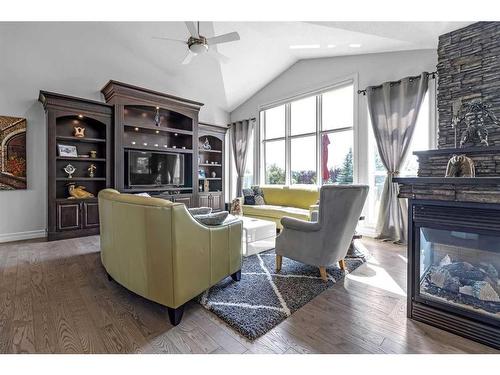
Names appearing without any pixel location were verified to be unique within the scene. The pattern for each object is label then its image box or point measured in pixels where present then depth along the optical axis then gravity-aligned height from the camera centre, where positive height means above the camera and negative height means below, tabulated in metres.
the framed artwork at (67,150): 4.29 +0.60
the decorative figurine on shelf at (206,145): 6.52 +1.04
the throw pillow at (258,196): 5.22 -0.24
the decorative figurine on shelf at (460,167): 1.99 +0.14
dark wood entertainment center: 4.11 +0.85
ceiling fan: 3.32 +1.95
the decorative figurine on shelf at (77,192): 4.37 -0.13
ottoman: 3.19 -0.70
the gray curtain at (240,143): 6.61 +1.12
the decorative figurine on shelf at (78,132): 4.49 +0.96
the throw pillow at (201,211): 2.68 -0.29
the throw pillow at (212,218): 2.05 -0.28
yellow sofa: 4.46 -0.38
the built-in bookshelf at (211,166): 6.31 +0.51
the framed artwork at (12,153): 4.00 +0.52
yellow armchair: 1.69 -0.49
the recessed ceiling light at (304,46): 4.37 +2.49
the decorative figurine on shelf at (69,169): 4.42 +0.27
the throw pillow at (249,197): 5.23 -0.26
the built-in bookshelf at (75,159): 4.05 +0.45
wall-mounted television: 4.86 +0.34
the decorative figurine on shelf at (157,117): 5.28 +1.44
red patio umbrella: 5.14 +0.58
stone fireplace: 1.54 -0.44
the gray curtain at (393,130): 3.80 +0.88
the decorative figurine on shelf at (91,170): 4.71 +0.28
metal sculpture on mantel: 2.35 +0.61
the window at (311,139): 4.85 +1.00
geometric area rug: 1.78 -0.96
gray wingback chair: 2.32 -0.45
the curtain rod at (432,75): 3.58 +1.60
